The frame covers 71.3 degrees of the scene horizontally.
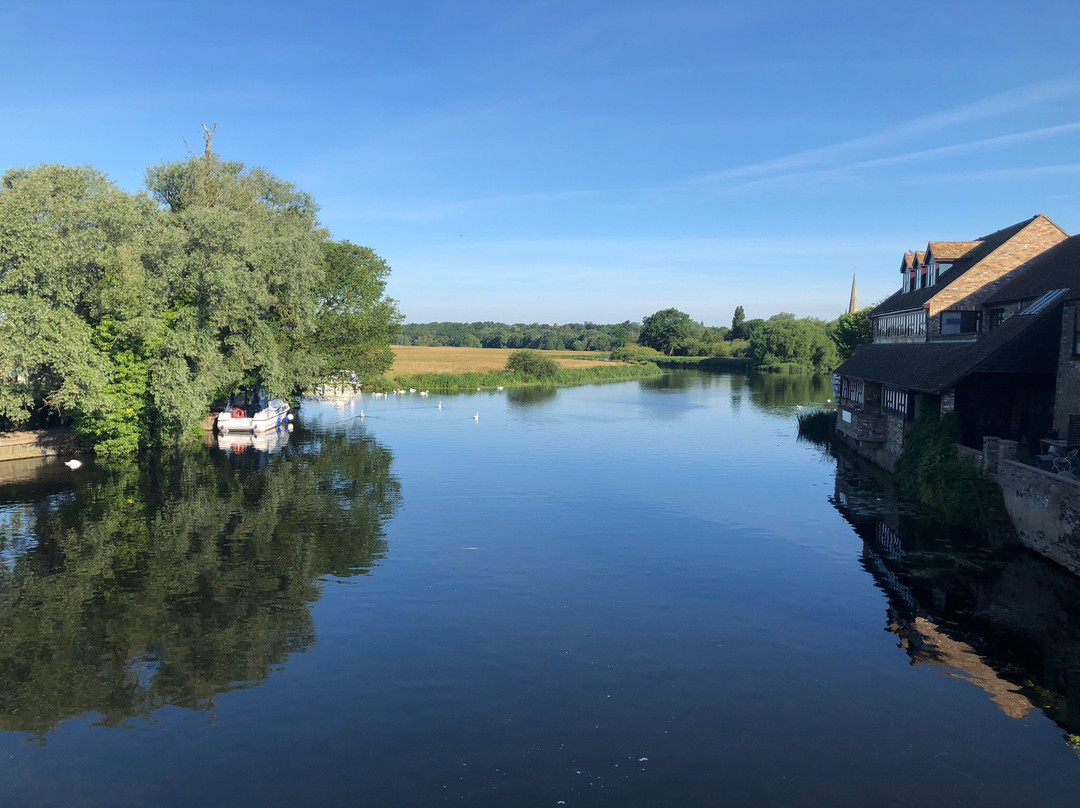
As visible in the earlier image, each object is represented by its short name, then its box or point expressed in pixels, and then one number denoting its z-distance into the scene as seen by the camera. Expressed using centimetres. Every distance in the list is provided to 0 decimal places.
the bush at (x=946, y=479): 2469
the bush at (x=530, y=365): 10081
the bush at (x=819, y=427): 4917
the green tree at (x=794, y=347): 13000
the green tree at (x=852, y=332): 7281
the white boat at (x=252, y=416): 4684
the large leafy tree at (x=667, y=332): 18125
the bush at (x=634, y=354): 15962
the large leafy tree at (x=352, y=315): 5469
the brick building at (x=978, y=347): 2683
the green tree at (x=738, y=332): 18762
